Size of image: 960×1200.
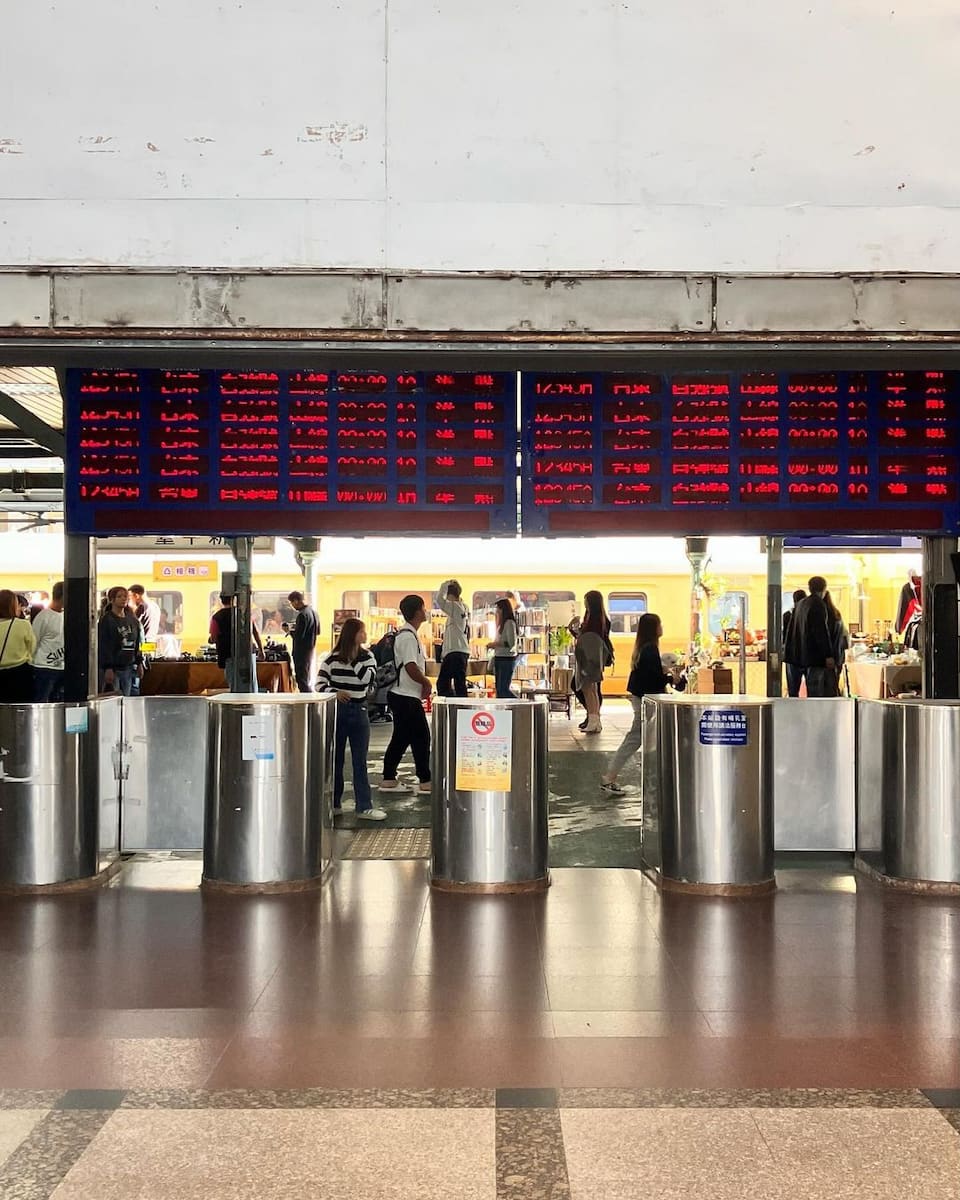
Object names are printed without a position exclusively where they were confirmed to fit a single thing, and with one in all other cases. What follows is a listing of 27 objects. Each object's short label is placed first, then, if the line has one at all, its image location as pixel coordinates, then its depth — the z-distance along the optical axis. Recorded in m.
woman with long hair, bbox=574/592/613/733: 15.34
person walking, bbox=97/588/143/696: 13.01
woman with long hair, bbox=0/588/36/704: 10.84
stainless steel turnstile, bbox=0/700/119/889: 6.92
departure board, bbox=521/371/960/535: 7.45
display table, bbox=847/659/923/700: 13.61
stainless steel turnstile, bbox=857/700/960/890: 6.94
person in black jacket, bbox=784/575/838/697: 11.22
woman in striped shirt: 9.27
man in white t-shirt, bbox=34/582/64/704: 11.43
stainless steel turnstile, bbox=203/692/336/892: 7.02
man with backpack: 10.08
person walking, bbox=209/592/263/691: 12.84
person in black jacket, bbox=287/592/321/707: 15.05
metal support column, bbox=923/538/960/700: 8.11
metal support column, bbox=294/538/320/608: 17.83
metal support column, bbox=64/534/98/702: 7.75
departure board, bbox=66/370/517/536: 7.36
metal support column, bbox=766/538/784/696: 11.70
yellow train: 21.06
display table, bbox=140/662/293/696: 11.98
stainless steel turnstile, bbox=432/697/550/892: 7.04
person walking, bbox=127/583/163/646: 15.78
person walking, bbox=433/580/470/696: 12.93
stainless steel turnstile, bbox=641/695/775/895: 6.98
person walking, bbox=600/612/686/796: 10.26
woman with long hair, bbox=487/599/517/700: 15.17
